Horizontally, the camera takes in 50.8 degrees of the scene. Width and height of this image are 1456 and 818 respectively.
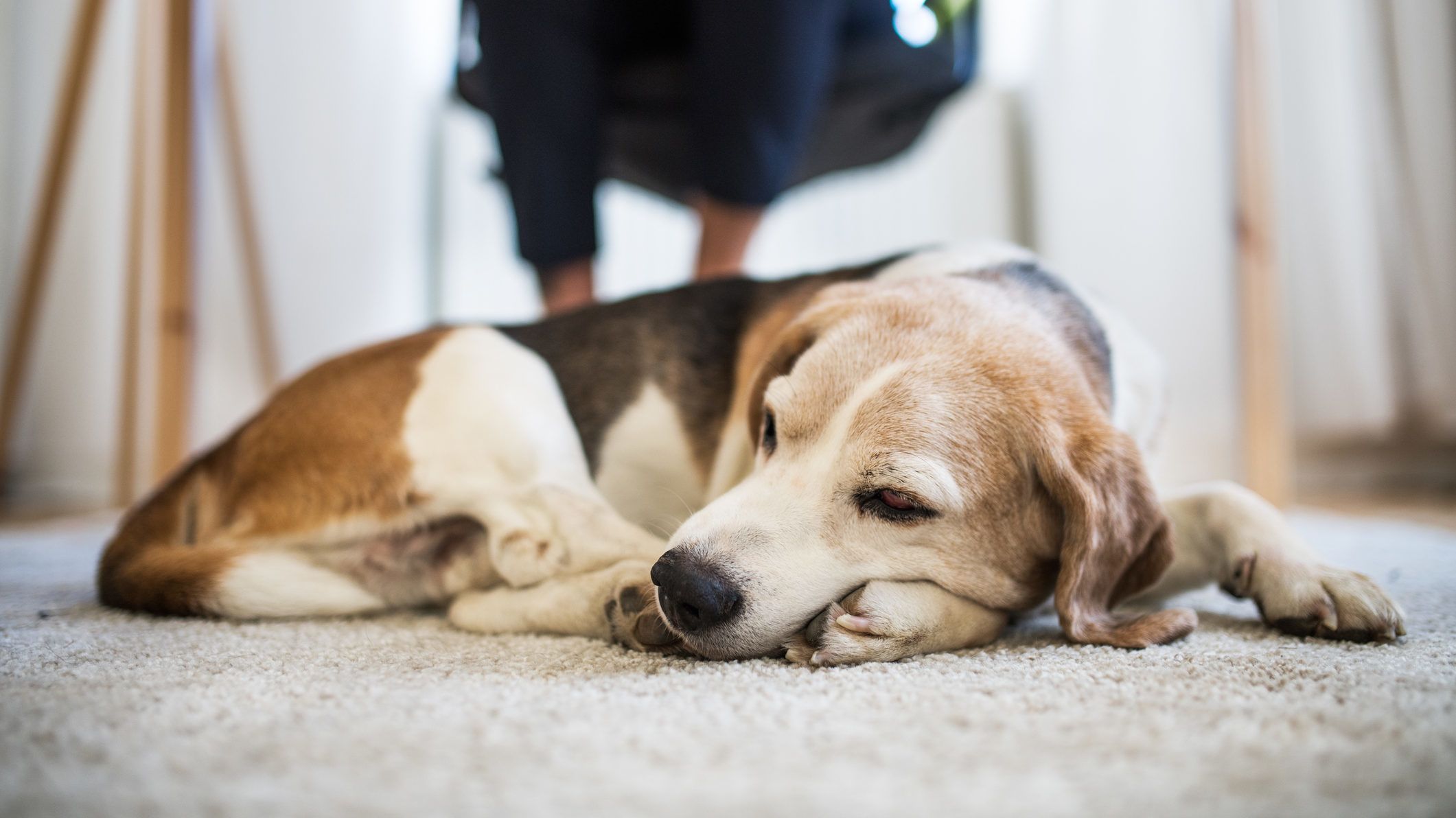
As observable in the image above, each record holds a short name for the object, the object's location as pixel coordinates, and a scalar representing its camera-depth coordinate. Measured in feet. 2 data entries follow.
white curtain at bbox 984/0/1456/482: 5.12
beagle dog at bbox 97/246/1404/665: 2.17
